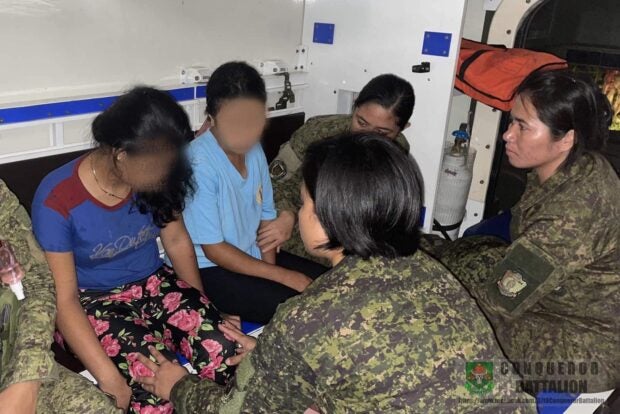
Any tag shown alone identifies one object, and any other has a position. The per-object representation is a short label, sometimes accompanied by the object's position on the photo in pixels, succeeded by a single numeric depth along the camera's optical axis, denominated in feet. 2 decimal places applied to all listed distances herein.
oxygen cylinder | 9.90
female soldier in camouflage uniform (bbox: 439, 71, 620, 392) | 4.95
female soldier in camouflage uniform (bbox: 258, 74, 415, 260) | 6.68
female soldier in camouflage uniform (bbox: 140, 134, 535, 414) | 3.01
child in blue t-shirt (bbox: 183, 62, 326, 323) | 5.56
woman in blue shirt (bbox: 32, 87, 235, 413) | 4.28
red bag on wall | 8.16
